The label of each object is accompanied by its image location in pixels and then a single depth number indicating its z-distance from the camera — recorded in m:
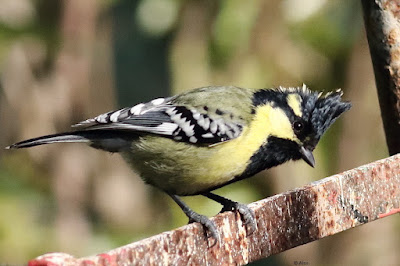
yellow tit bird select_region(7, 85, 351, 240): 5.26
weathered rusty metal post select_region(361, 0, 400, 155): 4.14
